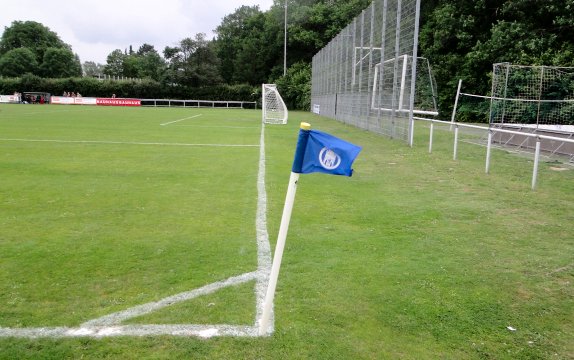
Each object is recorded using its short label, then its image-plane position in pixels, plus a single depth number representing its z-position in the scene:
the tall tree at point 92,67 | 145.38
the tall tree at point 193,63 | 62.41
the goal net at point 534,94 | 23.30
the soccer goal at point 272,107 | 27.34
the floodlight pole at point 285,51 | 54.52
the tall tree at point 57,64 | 88.94
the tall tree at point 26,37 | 100.94
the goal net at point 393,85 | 16.11
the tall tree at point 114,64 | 114.44
